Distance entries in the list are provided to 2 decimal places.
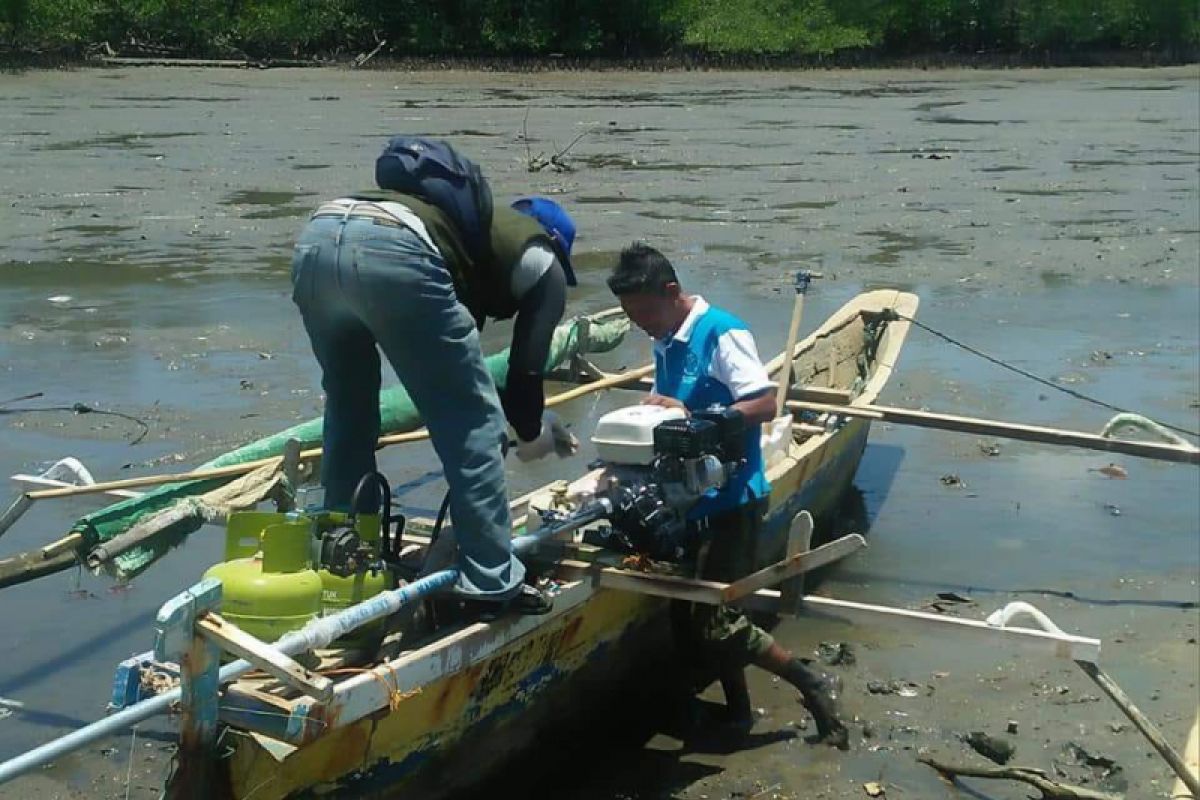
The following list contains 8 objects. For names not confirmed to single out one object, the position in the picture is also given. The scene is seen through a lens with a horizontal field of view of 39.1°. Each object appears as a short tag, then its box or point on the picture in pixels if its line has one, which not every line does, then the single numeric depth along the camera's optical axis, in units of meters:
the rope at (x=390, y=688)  4.56
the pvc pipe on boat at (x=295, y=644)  3.79
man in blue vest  5.72
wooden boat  4.37
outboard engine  5.55
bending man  4.82
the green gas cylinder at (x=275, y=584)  4.63
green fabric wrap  6.03
